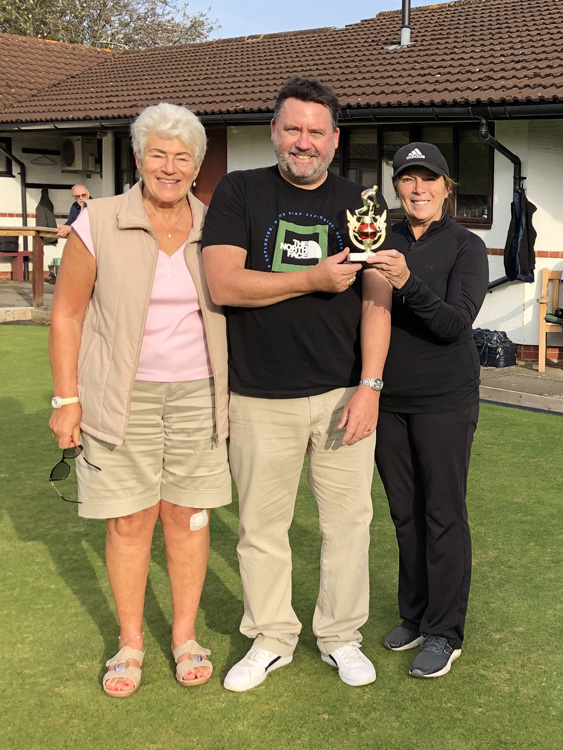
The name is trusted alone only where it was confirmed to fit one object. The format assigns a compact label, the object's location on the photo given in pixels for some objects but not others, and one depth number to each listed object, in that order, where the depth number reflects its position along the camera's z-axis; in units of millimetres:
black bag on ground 10164
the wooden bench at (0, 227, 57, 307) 13531
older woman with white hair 3029
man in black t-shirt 3018
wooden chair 9906
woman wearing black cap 3240
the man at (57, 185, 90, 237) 12719
